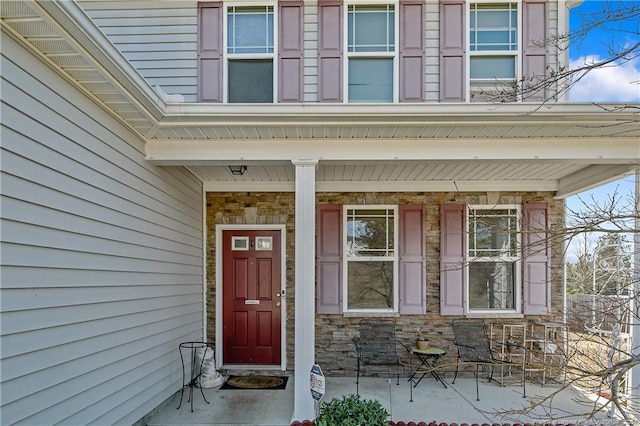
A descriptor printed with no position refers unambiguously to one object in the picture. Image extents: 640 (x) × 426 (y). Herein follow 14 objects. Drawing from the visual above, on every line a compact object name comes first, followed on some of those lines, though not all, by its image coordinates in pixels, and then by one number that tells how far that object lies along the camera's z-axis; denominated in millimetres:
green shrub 2748
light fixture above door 5047
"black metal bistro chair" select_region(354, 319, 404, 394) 5445
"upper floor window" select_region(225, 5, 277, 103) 4824
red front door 5793
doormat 5070
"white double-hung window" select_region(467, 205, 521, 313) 5773
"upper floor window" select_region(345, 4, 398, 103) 4801
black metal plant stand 4773
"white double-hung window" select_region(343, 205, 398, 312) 5805
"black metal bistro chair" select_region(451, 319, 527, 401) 5426
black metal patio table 5262
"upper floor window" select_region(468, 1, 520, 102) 4793
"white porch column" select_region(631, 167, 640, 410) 3998
